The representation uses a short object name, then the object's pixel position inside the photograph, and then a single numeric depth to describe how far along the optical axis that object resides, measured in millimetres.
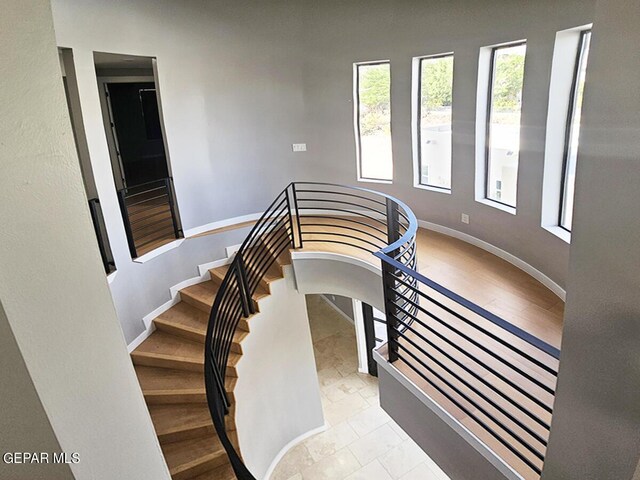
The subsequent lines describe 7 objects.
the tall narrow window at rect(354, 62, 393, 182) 5801
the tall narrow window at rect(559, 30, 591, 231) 3521
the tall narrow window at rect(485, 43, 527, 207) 4219
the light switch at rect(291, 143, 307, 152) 6335
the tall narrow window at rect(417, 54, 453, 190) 5090
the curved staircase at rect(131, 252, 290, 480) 3508
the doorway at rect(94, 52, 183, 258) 5650
